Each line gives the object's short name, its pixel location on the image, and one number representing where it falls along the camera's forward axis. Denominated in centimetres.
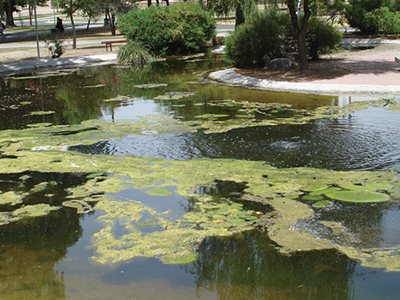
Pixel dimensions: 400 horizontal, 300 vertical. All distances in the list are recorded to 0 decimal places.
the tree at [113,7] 3555
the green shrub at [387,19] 2469
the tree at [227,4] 1597
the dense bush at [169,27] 2467
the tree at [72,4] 2584
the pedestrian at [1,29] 3194
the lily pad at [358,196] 590
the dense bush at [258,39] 1772
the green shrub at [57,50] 2340
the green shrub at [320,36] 1798
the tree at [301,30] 1512
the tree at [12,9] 4541
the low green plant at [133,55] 2344
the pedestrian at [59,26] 3500
